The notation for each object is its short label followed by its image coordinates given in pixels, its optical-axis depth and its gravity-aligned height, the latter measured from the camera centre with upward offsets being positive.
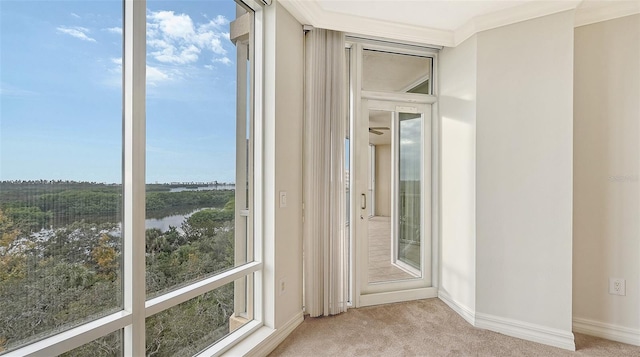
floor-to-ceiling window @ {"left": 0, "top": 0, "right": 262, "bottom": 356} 1.05 +0.01
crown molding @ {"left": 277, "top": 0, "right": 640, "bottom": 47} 2.18 +1.32
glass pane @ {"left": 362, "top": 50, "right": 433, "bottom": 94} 2.92 +1.12
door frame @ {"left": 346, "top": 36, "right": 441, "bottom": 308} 2.77 +0.32
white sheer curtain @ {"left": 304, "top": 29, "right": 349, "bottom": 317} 2.50 +0.12
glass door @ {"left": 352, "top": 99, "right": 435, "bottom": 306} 2.86 -0.23
